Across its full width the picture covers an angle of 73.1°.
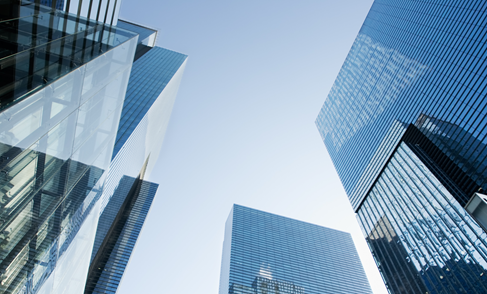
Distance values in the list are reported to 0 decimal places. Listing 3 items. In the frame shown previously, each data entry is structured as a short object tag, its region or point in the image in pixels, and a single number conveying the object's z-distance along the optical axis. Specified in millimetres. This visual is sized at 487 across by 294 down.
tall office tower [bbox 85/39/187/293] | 74312
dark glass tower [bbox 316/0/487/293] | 55469
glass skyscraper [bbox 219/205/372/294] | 120625
